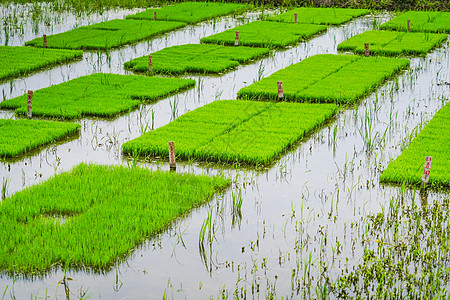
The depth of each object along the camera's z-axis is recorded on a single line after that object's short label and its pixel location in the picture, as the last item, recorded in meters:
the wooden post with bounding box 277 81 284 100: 17.94
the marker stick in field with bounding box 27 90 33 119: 16.29
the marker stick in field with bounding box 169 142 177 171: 13.10
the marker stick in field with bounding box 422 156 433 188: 11.96
